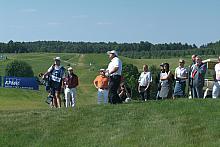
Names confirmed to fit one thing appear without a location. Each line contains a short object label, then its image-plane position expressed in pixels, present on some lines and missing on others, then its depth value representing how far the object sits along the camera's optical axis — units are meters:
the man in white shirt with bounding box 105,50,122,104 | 15.29
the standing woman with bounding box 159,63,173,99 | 17.69
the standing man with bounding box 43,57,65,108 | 17.06
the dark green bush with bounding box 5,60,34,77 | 106.84
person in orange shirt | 17.75
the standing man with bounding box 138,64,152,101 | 18.23
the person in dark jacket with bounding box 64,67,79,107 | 17.84
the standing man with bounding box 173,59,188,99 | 17.94
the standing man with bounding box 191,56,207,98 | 17.36
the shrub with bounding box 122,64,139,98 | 70.95
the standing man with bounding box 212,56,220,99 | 16.94
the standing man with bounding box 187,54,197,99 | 17.80
